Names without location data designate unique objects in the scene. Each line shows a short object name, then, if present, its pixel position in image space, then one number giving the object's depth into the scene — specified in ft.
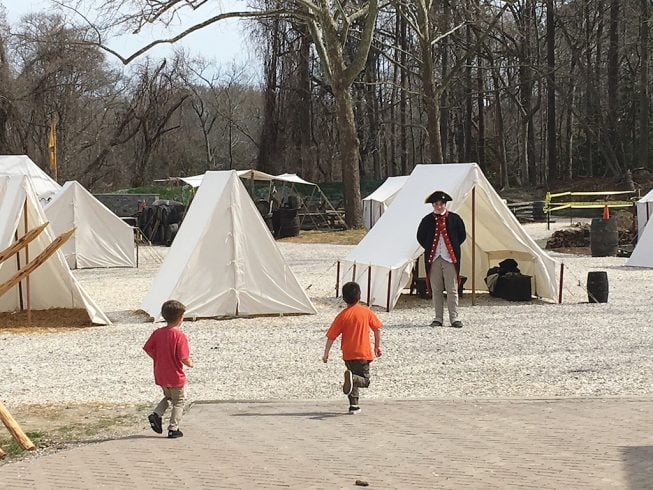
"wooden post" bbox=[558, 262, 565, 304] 46.57
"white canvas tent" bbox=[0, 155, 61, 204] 88.57
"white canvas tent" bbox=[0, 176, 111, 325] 42.47
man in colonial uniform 38.99
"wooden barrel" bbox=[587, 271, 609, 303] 46.70
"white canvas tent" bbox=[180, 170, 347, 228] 112.45
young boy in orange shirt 23.54
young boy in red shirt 21.21
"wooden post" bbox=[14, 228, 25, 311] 45.22
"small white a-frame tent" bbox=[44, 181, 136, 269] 72.90
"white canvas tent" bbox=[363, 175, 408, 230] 114.11
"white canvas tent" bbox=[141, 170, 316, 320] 42.83
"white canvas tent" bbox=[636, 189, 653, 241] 75.97
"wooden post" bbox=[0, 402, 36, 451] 19.94
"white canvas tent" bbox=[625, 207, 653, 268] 65.82
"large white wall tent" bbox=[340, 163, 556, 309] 45.11
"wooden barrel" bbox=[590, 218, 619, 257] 77.30
